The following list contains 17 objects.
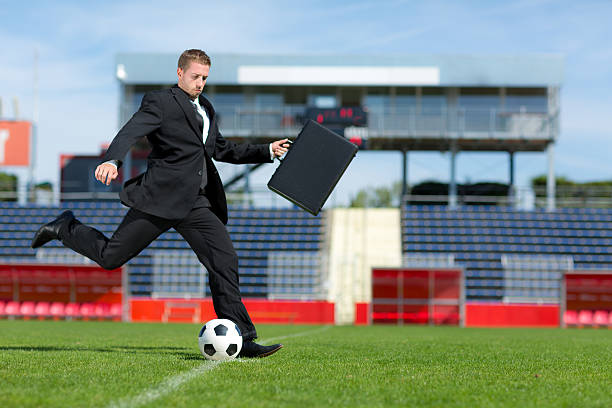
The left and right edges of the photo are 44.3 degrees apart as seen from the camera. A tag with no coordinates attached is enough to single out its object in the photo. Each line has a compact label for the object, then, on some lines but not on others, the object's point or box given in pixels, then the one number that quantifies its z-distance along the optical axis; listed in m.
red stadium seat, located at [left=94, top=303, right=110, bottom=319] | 22.84
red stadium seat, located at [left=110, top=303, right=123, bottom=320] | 22.80
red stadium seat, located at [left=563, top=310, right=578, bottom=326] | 22.38
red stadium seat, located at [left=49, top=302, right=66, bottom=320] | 22.91
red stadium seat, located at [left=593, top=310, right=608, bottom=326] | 22.25
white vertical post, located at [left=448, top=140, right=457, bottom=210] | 32.80
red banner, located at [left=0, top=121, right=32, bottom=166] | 34.31
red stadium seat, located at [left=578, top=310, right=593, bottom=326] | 22.25
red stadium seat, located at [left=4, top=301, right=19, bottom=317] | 23.11
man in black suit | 5.57
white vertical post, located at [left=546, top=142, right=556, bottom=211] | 31.11
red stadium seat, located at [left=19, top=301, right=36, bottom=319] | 22.95
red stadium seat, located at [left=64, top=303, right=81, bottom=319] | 22.95
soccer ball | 5.72
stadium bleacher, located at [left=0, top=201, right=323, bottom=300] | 25.75
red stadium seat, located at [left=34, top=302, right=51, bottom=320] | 22.97
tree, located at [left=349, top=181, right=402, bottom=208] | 31.84
